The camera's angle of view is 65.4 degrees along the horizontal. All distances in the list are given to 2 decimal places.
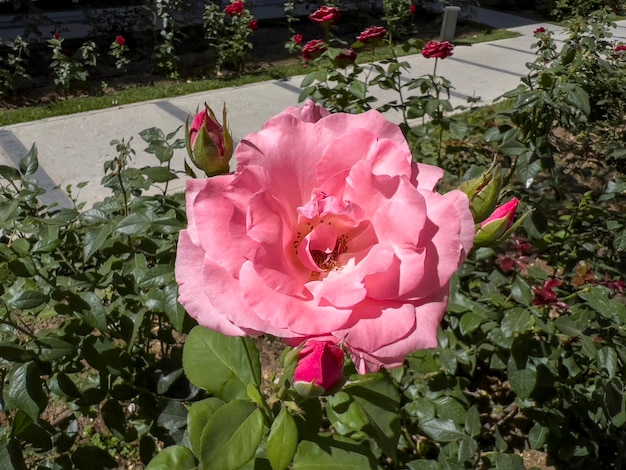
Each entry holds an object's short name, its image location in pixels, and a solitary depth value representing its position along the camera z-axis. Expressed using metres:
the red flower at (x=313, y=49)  0.81
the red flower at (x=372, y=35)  0.67
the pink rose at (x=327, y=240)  0.16
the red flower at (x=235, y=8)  1.79
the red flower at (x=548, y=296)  0.42
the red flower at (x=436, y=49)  0.85
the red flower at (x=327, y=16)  0.83
